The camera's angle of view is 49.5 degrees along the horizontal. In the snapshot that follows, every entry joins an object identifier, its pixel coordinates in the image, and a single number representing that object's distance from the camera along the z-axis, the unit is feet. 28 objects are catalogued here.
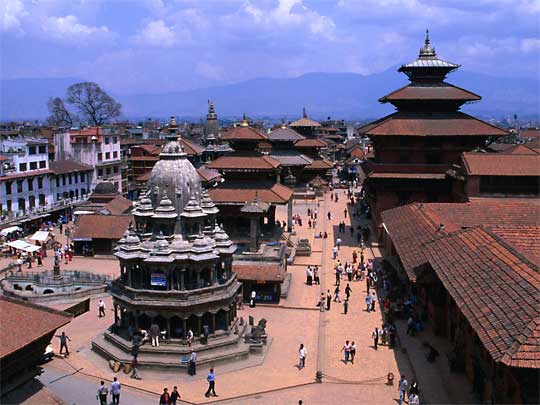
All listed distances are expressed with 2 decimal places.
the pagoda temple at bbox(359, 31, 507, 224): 140.56
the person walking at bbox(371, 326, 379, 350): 80.55
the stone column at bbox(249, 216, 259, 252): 115.65
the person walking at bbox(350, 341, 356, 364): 75.56
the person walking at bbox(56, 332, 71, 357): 77.82
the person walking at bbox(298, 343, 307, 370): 74.33
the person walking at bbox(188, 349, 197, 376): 72.90
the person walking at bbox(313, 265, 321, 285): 114.11
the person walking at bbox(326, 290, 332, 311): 97.87
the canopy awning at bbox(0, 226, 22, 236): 150.92
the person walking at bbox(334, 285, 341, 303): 103.09
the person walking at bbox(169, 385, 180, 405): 63.72
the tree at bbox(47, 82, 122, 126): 309.01
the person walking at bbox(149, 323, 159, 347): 76.74
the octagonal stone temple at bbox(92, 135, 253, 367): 77.10
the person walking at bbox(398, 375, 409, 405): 64.08
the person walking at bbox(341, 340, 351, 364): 75.51
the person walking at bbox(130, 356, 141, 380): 72.38
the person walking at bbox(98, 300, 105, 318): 98.12
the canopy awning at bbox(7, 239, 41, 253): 132.46
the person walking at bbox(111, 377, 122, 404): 64.90
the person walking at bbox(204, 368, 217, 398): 66.95
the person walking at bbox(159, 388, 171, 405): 63.16
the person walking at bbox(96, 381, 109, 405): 64.39
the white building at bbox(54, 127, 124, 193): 220.02
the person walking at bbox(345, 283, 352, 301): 100.49
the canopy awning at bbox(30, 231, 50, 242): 142.64
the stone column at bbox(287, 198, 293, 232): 153.93
